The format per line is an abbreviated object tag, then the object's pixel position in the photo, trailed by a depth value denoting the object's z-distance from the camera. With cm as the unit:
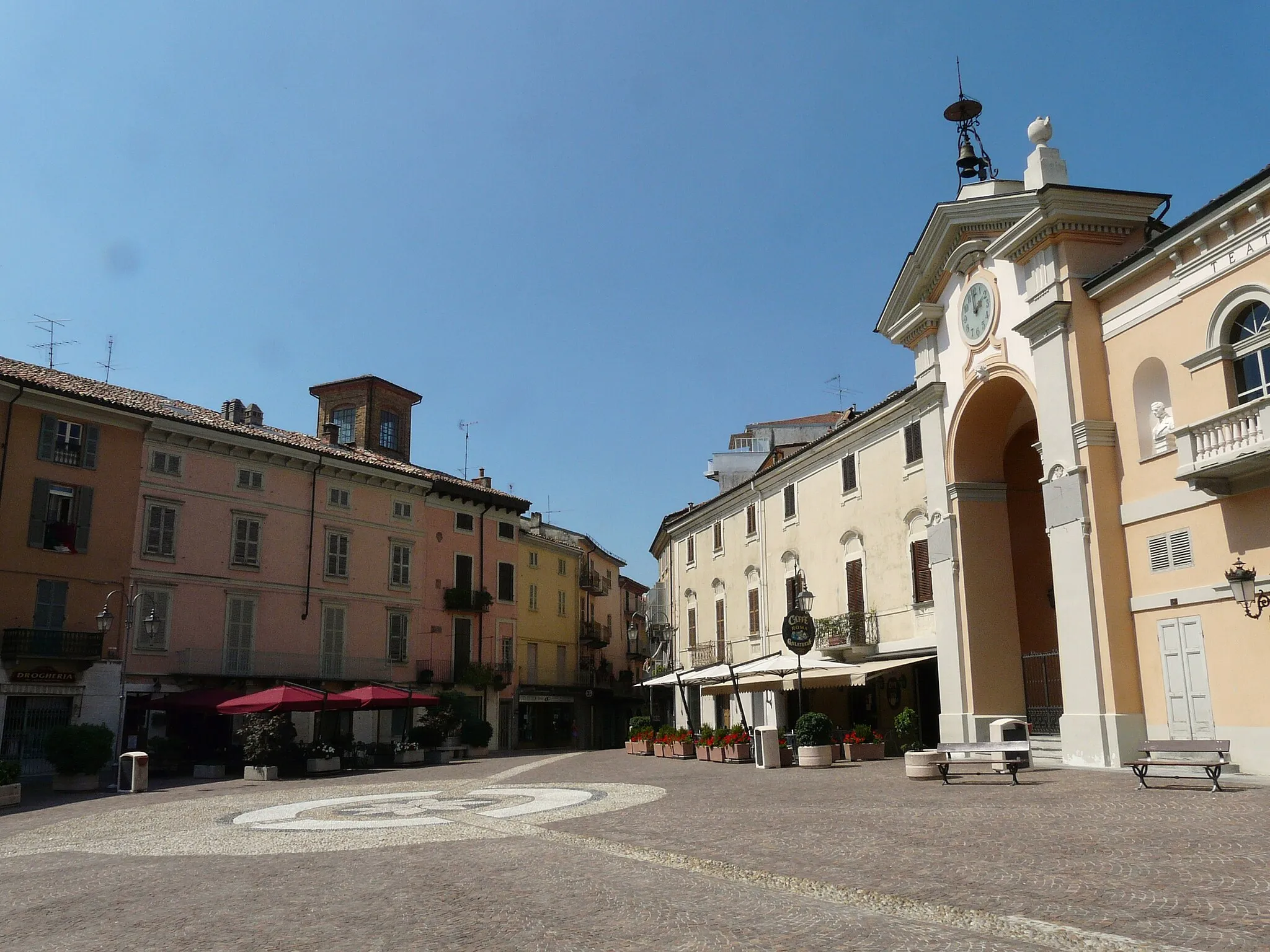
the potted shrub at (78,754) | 2164
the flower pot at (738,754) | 2378
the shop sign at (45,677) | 2722
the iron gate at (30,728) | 2700
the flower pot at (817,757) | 2097
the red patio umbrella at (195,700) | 2888
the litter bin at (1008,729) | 1798
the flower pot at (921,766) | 1656
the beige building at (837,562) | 2664
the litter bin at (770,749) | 2116
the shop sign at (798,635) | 2153
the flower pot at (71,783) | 2194
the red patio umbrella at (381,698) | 2712
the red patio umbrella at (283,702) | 2484
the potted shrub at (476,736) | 3734
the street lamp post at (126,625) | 2875
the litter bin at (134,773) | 2091
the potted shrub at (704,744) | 2516
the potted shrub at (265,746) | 2434
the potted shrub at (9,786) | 1775
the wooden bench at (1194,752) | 1319
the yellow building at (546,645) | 4816
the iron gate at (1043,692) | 2255
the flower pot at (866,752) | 2228
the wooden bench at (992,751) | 1543
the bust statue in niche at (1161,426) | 1744
